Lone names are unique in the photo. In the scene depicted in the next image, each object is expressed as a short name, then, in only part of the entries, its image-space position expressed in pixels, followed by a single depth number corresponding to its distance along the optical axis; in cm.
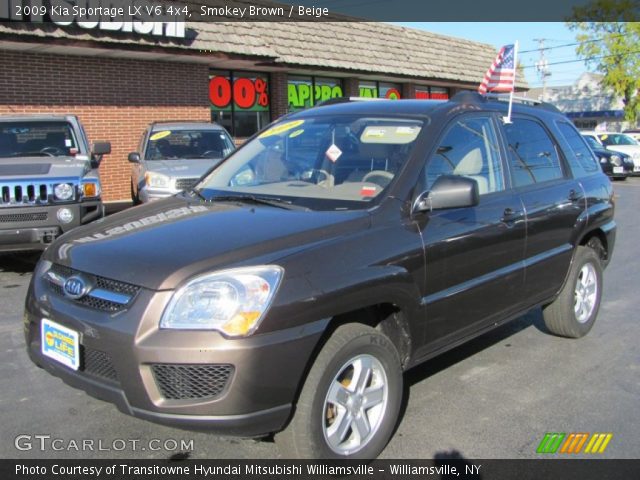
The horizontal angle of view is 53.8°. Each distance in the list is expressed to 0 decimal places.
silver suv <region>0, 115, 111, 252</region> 692
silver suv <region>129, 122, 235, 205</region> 978
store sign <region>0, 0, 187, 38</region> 1141
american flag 618
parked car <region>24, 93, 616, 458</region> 268
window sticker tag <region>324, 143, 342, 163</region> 394
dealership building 1243
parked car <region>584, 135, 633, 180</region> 1954
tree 3531
